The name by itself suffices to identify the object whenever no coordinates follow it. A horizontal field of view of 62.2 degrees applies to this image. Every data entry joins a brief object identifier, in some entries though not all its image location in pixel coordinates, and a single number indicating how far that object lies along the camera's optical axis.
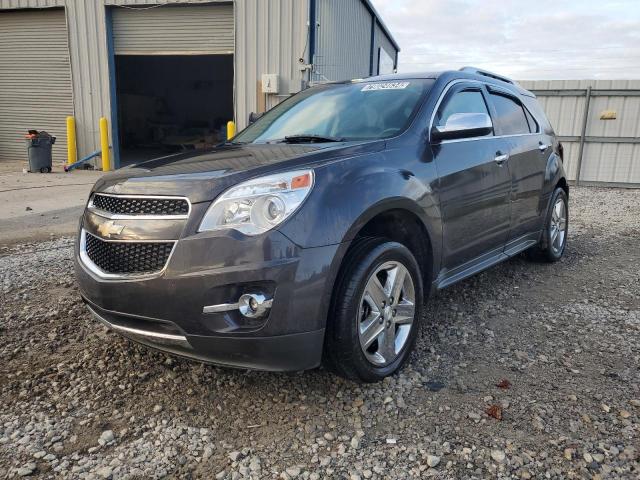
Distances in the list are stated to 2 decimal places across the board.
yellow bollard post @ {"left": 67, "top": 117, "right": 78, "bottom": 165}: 14.40
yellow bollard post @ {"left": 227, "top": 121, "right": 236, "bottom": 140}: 12.96
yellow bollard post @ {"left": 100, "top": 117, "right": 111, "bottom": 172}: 13.96
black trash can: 12.76
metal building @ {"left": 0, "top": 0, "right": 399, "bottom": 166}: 12.77
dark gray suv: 2.33
